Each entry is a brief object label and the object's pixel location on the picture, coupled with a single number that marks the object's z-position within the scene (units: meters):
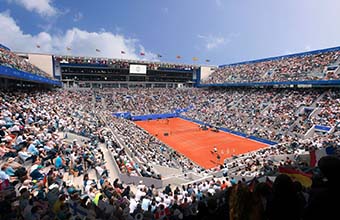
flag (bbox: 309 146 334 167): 12.68
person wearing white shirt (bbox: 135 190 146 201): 8.02
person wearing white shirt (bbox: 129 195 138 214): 6.73
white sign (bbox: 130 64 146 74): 55.44
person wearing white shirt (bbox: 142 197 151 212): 6.88
